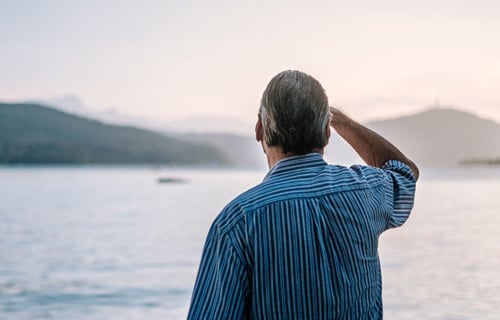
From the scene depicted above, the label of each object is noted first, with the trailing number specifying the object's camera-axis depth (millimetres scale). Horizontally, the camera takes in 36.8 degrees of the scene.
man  1640
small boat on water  121662
